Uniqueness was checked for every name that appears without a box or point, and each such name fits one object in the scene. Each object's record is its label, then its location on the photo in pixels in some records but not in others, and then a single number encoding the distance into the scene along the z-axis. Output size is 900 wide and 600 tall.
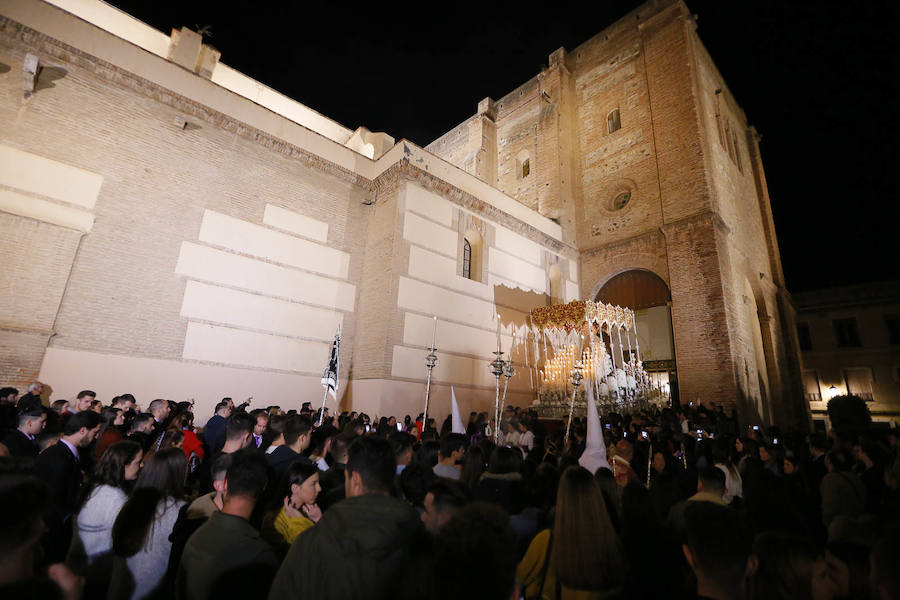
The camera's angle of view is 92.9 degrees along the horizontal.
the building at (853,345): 25.53
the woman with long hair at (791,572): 2.00
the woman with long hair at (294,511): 2.83
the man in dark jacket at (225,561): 2.02
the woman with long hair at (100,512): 2.71
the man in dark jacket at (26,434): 4.08
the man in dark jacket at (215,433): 5.87
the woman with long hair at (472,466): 4.01
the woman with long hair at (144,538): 2.47
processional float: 13.09
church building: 9.34
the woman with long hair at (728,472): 5.04
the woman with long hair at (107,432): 4.56
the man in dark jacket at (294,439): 3.93
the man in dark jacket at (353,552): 1.78
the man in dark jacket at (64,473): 3.09
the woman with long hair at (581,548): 2.35
